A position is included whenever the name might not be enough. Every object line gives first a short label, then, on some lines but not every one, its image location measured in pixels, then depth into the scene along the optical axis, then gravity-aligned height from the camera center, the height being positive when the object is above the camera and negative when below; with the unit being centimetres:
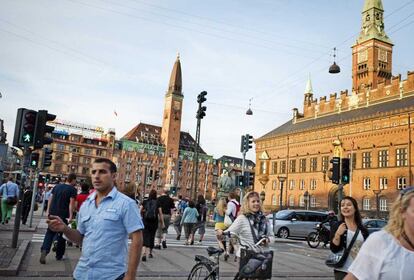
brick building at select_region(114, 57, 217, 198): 12000 +1273
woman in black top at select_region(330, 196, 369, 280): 484 -31
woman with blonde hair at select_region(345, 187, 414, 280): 242 -25
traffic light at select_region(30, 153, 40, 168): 1678 +102
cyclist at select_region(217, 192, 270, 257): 546 -31
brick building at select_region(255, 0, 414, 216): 5147 +976
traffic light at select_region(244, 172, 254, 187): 2442 +124
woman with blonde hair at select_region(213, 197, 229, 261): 1300 -32
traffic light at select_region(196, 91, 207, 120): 1984 +427
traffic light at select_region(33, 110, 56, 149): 1112 +152
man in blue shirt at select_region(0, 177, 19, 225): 1642 -41
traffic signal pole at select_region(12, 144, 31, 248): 1023 -77
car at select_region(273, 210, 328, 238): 2361 -110
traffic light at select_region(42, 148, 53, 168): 1884 +121
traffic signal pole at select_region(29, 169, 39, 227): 1654 -67
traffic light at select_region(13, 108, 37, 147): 1102 +150
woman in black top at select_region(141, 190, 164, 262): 1074 -73
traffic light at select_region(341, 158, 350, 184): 1639 +131
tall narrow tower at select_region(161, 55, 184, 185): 12044 +2049
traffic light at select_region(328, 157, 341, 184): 1662 +140
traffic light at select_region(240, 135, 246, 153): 2395 +321
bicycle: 559 -96
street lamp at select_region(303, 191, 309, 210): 5994 +86
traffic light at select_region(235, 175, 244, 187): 2464 +114
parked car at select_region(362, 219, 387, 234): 2208 -76
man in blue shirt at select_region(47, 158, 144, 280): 350 -37
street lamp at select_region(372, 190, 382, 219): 4797 +188
